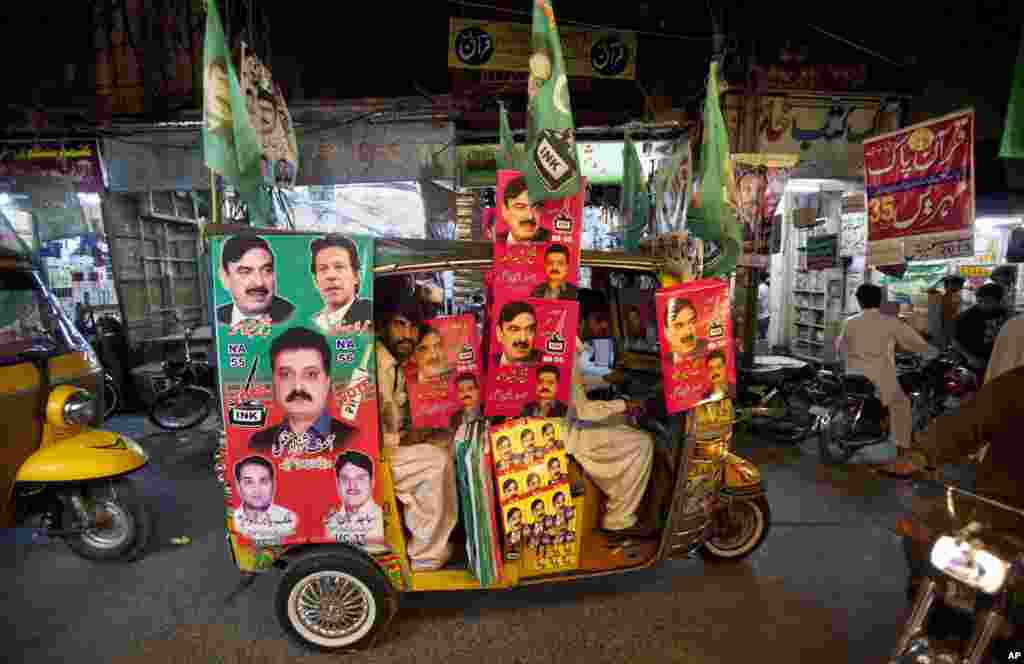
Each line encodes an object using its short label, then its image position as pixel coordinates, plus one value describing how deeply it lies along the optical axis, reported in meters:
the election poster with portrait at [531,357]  2.75
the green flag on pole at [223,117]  2.60
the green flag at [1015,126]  4.73
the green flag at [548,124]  2.67
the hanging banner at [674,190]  3.51
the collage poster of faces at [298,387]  2.47
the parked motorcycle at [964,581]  1.80
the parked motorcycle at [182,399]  6.79
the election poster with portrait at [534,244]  2.72
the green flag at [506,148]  3.92
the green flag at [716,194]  3.06
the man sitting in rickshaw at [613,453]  3.12
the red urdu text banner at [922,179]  4.54
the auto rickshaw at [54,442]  3.39
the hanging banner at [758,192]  6.45
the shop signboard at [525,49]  7.51
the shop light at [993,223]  8.48
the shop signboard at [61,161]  7.30
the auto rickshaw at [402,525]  2.56
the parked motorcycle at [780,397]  6.18
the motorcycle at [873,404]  5.47
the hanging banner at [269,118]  3.00
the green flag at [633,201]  4.29
